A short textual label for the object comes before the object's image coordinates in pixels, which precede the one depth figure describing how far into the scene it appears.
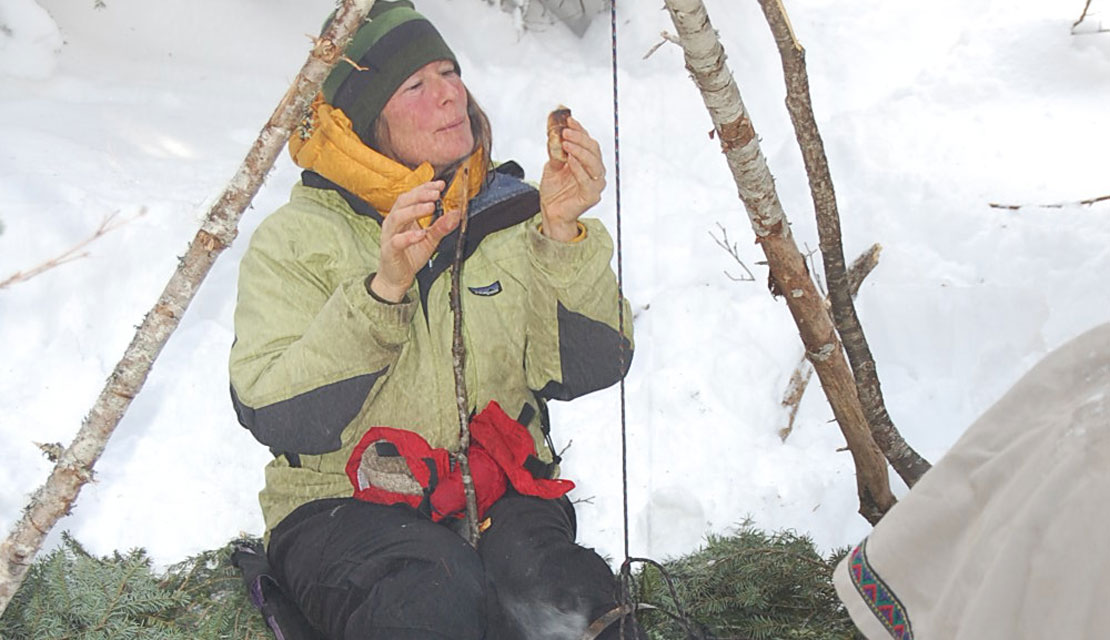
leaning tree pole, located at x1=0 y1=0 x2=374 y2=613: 1.96
